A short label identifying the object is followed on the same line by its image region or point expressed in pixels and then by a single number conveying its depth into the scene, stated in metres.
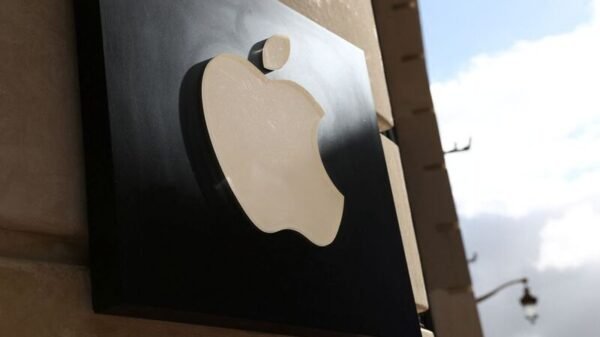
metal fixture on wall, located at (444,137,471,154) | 7.65
